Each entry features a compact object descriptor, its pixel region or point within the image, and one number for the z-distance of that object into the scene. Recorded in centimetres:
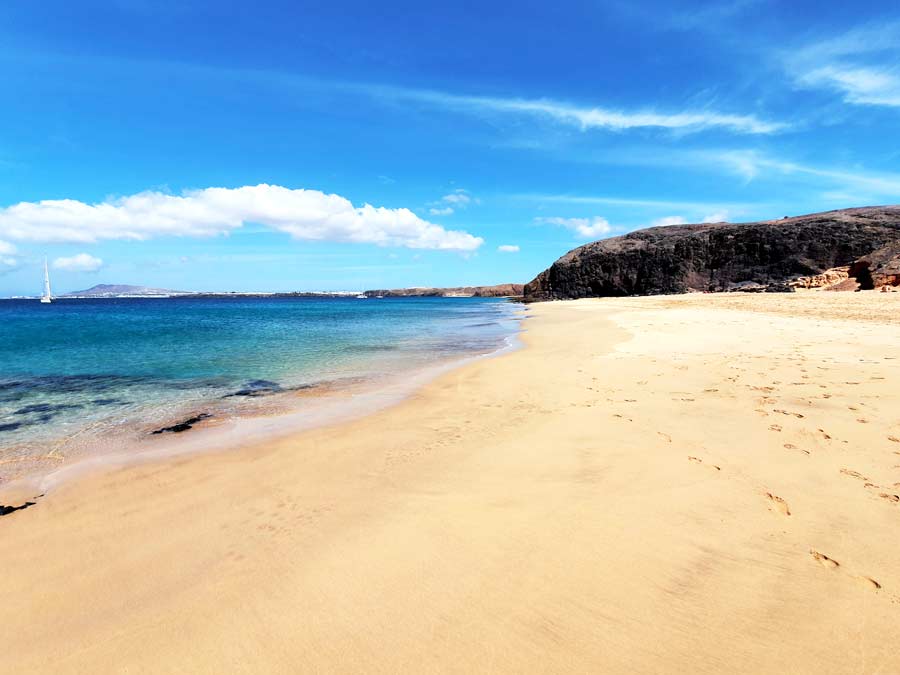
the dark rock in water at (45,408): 888
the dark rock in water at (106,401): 945
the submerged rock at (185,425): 729
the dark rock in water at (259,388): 1002
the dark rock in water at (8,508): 450
